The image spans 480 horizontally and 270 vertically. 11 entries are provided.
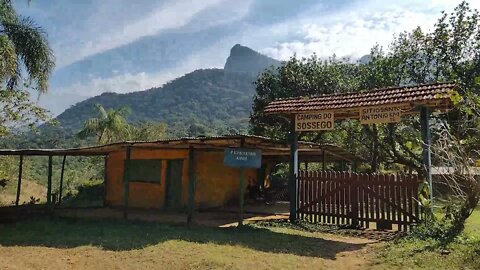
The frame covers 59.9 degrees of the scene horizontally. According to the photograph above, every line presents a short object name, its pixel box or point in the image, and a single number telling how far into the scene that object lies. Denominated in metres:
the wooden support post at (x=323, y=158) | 16.52
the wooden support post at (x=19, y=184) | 16.73
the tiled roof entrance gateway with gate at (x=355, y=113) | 10.05
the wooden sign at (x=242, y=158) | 11.12
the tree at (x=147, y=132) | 34.67
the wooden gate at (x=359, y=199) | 10.20
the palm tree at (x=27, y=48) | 14.22
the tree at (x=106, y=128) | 31.42
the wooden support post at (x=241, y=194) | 11.16
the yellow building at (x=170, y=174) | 15.02
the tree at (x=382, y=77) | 19.84
